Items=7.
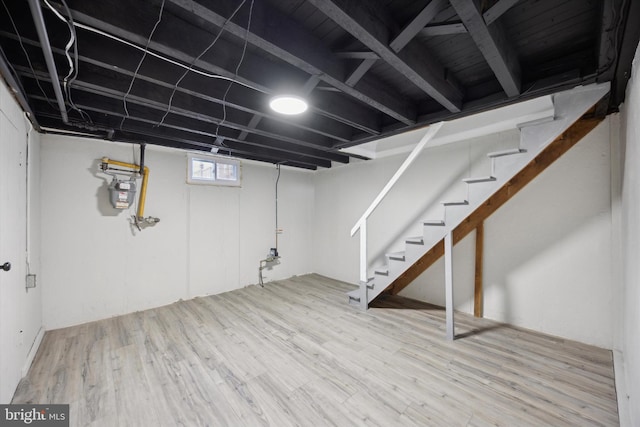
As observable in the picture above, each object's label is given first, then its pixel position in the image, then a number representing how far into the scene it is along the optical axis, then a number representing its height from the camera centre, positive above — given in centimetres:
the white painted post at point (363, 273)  327 -80
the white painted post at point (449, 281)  250 -71
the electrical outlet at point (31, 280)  210 -57
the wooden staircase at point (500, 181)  196 +33
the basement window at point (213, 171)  375 +71
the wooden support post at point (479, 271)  302 -71
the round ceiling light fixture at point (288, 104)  195 +93
